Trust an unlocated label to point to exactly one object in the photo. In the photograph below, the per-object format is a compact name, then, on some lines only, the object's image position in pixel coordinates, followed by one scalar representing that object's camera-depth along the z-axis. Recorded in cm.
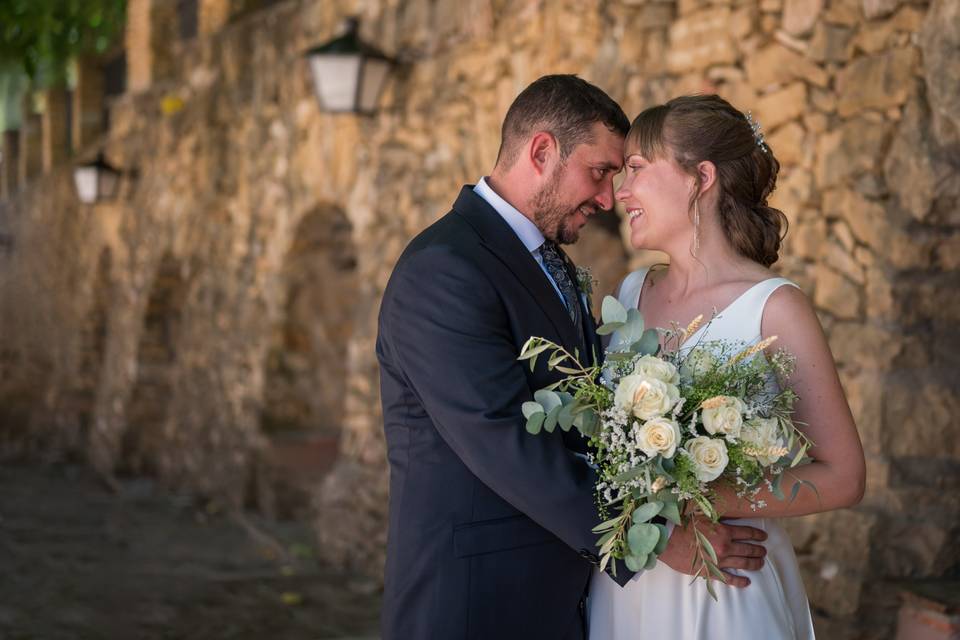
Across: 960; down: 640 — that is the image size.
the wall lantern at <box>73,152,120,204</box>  1058
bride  207
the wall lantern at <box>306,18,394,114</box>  594
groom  195
